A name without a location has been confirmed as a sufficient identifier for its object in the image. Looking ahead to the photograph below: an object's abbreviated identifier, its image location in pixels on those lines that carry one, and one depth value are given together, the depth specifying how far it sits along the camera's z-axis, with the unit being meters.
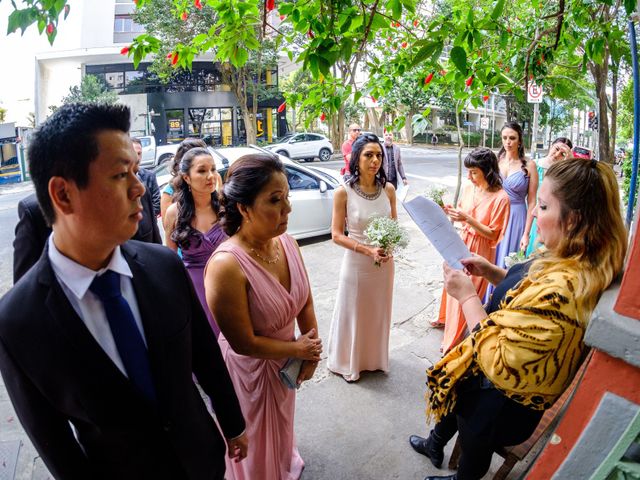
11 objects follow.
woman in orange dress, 3.76
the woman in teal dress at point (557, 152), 4.57
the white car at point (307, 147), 21.76
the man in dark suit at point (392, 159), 8.06
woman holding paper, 1.45
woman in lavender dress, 4.50
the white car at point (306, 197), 7.45
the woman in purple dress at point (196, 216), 3.23
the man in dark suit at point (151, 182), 4.14
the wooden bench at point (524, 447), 1.99
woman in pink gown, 1.95
